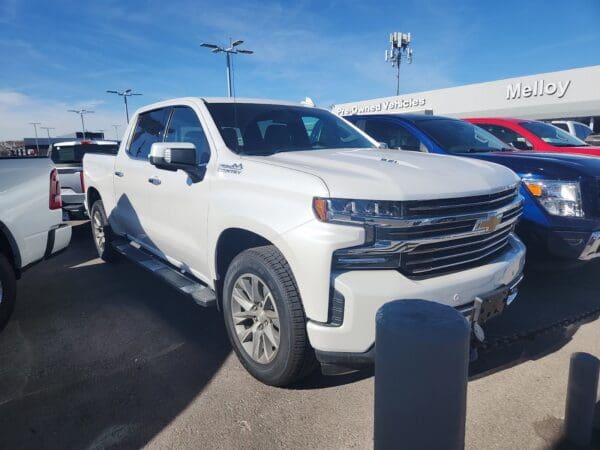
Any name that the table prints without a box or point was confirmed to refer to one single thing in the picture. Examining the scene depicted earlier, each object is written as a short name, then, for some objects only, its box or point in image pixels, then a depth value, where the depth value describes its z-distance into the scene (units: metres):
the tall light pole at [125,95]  44.11
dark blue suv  3.64
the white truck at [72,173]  7.35
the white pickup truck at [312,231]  2.22
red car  6.27
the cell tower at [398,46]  42.47
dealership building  24.44
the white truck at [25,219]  3.46
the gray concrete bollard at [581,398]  2.06
